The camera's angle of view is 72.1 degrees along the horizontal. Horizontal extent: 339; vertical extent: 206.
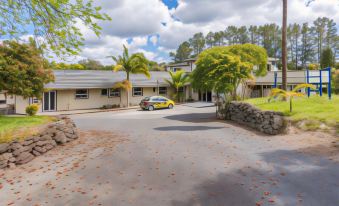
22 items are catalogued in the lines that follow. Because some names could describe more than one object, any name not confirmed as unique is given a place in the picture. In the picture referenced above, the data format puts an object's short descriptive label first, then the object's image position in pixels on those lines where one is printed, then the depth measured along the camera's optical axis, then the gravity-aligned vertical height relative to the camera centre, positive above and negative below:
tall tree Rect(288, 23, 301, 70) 65.62 +18.31
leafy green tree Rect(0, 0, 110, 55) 6.24 +2.33
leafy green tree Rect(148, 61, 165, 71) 59.23 +8.64
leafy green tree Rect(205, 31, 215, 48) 82.31 +22.44
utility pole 16.59 +3.71
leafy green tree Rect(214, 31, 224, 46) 78.81 +22.10
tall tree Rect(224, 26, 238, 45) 75.68 +22.43
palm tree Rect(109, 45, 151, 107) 27.51 +4.51
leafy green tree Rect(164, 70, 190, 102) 31.93 +3.04
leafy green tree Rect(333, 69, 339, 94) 28.67 +2.50
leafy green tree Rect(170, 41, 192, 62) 87.19 +19.06
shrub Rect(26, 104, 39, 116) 17.09 -0.61
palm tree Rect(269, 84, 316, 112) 12.86 +0.58
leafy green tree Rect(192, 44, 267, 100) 15.97 +2.56
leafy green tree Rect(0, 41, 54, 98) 10.99 +1.51
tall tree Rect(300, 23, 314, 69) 64.56 +15.43
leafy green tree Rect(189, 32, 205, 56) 84.94 +22.11
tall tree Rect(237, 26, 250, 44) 73.69 +21.62
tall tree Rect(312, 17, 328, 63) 62.13 +19.31
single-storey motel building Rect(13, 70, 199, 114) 25.03 +1.32
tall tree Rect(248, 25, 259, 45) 72.12 +21.41
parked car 25.11 -0.12
